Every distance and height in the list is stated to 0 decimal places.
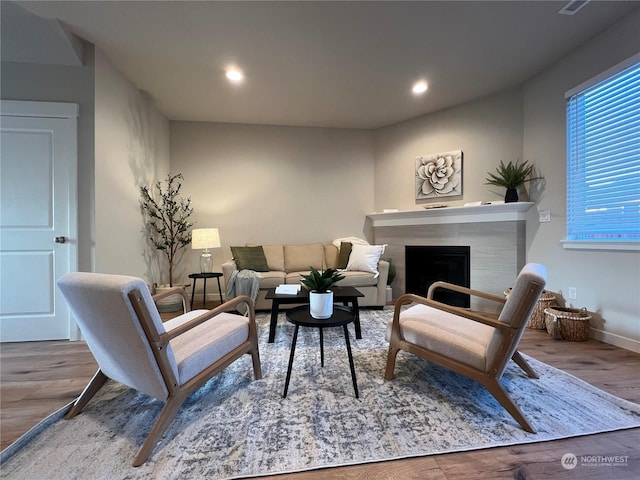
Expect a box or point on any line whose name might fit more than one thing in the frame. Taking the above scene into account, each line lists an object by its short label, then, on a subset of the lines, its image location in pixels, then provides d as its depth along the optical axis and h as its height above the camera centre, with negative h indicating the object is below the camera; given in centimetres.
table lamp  383 -2
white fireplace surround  343 +4
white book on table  269 -50
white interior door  257 +26
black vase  338 +51
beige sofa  364 -46
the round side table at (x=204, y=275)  374 -49
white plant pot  191 -44
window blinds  240 +72
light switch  314 +25
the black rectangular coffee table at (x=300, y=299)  266 -58
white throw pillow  382 -28
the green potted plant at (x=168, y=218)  364 +28
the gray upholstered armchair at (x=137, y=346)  127 -53
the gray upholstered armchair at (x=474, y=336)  147 -60
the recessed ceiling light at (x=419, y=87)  332 +178
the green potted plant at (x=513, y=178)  335 +71
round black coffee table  176 -53
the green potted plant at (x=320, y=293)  191 -37
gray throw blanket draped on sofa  345 -58
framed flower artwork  396 +90
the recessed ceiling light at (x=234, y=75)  297 +173
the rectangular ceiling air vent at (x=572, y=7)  214 +176
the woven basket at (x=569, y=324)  263 -80
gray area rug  128 -98
